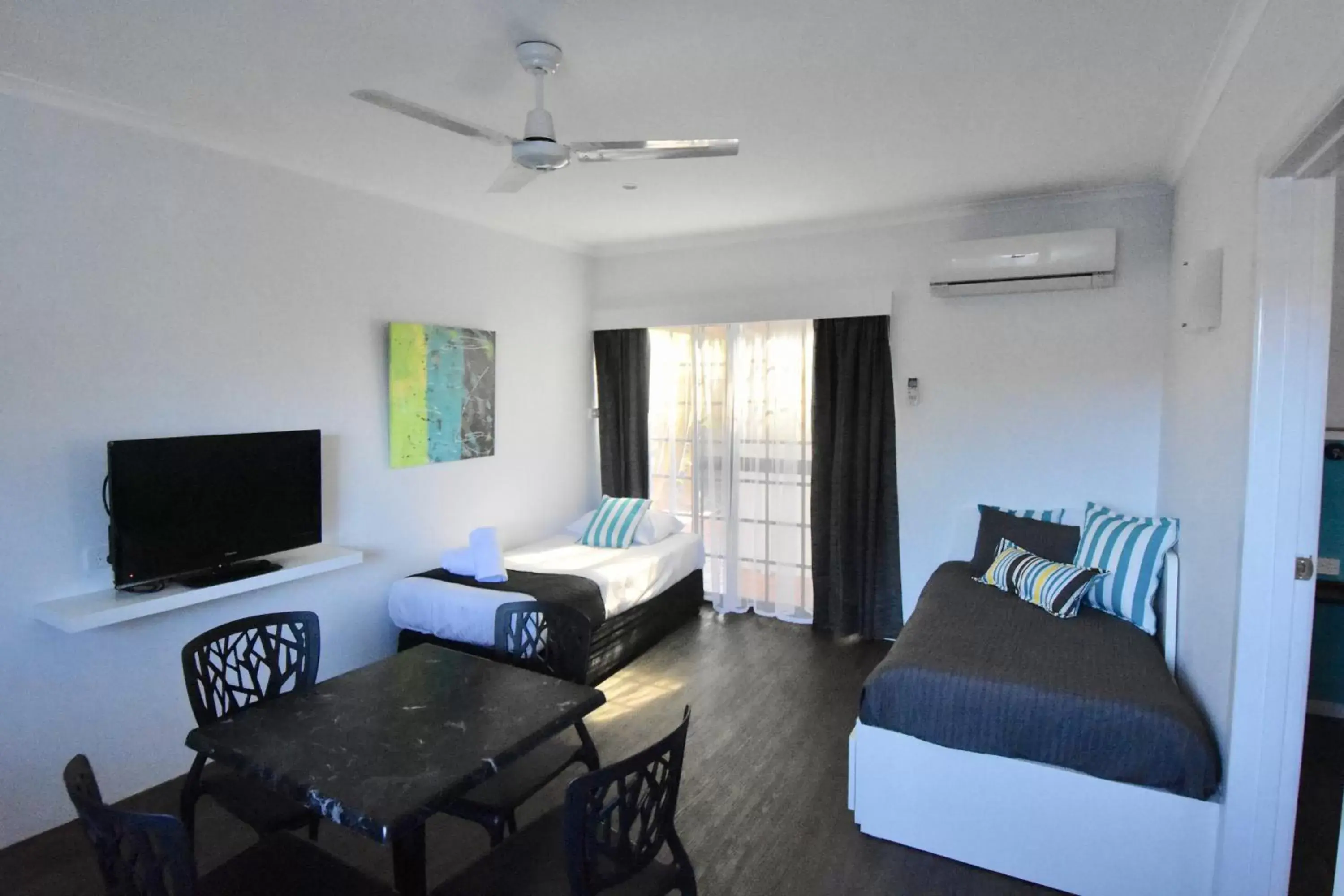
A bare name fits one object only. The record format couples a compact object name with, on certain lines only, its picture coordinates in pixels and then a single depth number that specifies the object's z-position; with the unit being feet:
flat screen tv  8.38
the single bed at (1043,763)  6.82
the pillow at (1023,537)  11.37
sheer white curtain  15.12
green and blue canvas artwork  12.18
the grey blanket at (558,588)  11.56
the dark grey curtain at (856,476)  13.97
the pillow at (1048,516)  12.42
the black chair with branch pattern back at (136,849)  4.18
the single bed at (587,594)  11.27
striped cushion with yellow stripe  9.90
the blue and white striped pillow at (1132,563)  9.64
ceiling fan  6.81
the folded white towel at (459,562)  12.26
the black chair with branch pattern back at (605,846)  4.64
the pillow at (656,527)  15.05
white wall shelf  7.75
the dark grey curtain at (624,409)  16.71
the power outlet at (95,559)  8.45
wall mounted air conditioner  11.64
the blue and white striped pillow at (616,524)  14.89
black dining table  5.06
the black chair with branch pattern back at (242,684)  6.36
